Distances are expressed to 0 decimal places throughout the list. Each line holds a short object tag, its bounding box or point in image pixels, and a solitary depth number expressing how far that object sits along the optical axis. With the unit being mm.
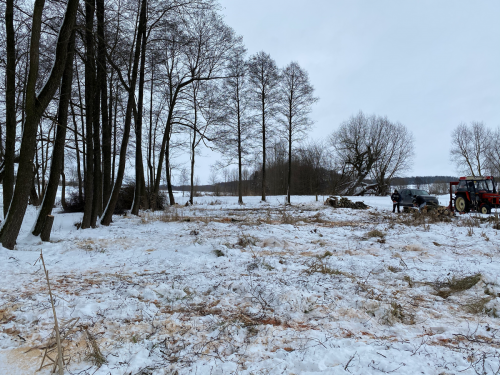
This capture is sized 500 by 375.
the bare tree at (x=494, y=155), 37500
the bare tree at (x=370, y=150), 37719
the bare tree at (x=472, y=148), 38531
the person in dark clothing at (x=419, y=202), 16078
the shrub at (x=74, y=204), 17016
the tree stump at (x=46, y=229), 6641
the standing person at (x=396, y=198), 16984
